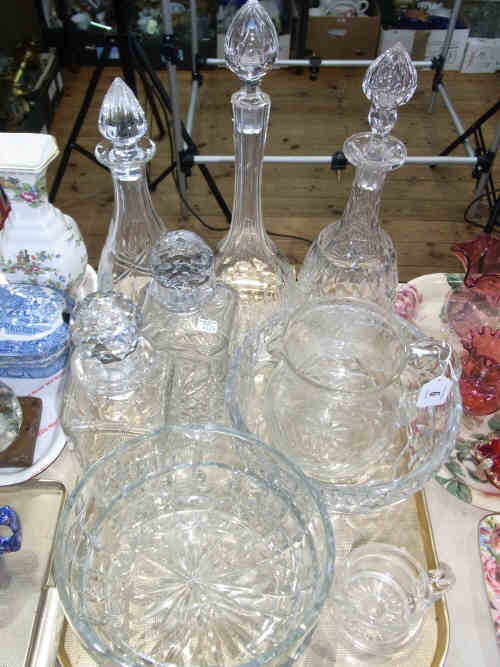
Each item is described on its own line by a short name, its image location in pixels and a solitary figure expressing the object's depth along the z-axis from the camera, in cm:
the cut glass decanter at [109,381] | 56
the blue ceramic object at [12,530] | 57
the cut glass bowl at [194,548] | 50
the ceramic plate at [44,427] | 66
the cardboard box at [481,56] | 226
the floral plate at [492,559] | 61
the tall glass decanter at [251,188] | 61
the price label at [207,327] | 65
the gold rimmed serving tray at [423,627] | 55
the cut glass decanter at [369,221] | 67
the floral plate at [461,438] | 68
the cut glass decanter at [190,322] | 61
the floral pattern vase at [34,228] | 69
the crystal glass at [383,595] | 55
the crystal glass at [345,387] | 61
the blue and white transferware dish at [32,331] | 70
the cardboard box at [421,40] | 213
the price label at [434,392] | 58
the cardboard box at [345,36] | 214
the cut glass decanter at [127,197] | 63
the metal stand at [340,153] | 141
